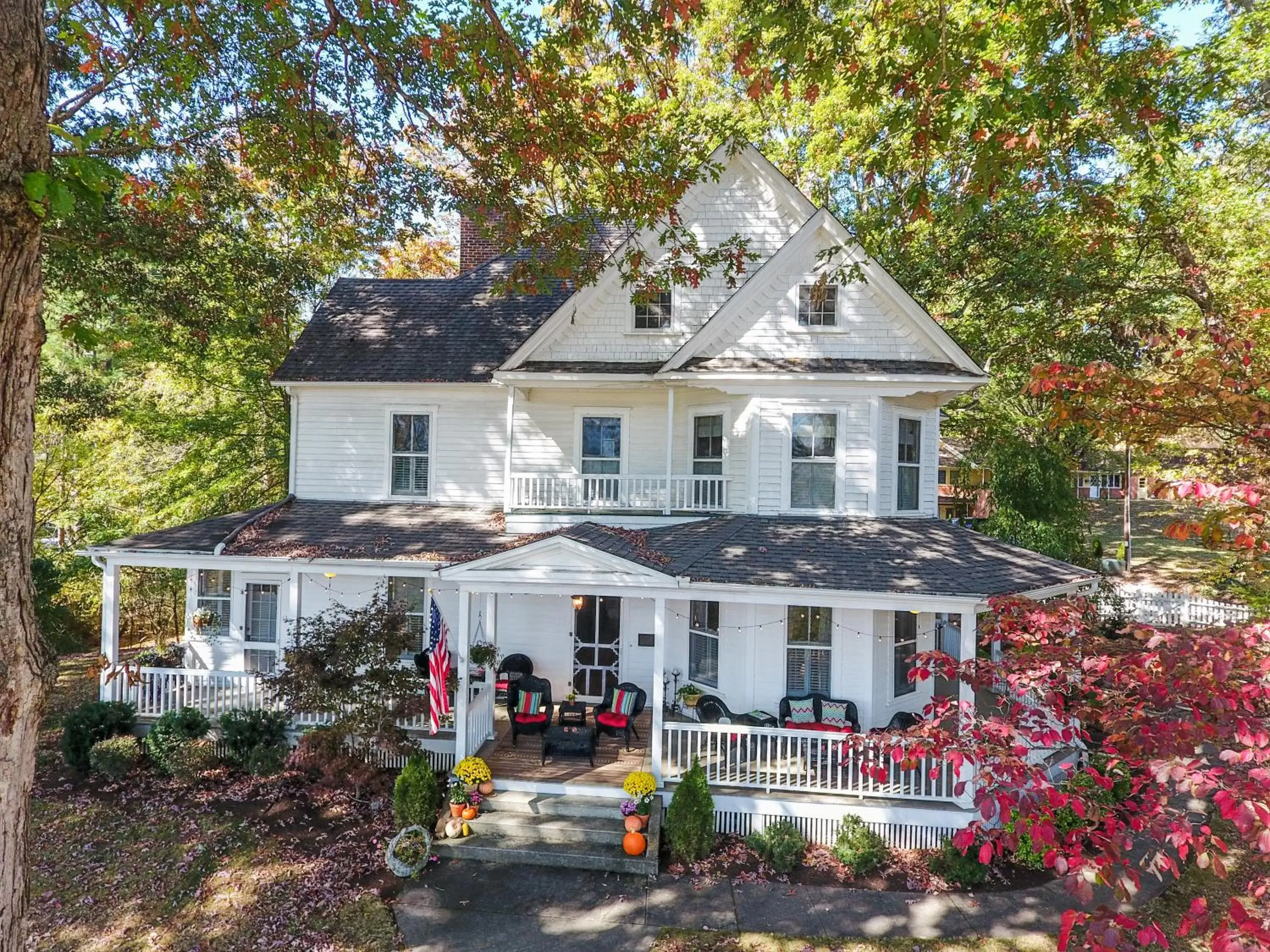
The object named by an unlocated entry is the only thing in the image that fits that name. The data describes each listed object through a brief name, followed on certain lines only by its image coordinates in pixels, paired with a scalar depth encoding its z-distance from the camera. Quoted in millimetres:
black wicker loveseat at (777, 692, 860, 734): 10664
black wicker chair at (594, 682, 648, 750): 10758
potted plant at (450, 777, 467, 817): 8906
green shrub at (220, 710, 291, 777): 10492
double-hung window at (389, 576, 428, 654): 13477
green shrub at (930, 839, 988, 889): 8273
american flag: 9562
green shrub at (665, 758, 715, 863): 8602
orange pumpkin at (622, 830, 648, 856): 8500
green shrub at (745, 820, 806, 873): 8453
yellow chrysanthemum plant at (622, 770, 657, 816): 8945
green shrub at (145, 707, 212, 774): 10367
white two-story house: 9797
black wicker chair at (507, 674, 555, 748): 10695
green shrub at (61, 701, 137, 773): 10531
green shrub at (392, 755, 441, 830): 8812
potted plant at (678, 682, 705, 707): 11602
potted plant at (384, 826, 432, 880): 8078
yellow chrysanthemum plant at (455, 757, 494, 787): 9156
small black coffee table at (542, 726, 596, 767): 9969
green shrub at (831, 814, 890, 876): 8477
